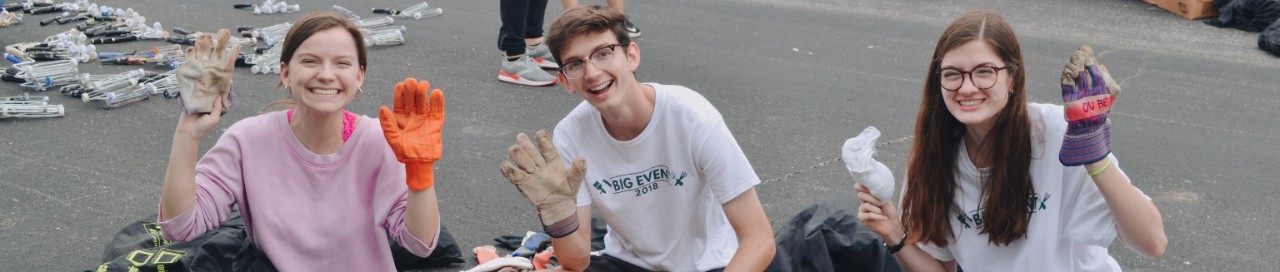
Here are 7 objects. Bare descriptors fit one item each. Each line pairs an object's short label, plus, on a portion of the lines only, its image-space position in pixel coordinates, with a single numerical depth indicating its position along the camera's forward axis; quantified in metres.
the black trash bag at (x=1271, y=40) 6.91
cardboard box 7.88
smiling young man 3.13
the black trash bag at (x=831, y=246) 3.63
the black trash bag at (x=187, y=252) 3.40
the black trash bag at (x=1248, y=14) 7.41
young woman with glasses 2.68
